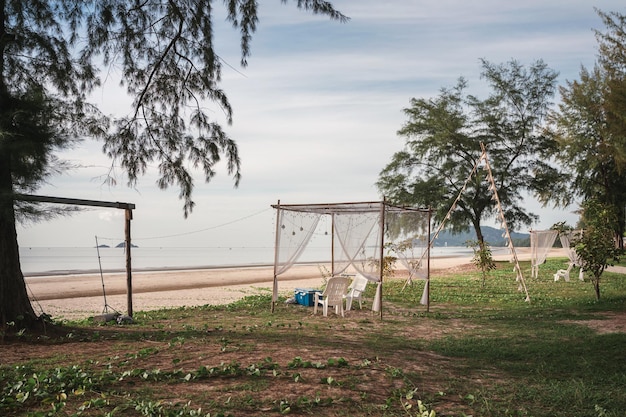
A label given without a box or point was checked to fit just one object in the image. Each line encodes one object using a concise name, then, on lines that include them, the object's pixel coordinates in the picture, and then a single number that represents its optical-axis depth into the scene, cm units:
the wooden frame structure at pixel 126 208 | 944
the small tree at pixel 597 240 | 1235
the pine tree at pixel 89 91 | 806
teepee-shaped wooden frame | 1412
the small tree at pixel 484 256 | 1645
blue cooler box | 1284
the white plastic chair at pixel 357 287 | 1219
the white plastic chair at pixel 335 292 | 1106
